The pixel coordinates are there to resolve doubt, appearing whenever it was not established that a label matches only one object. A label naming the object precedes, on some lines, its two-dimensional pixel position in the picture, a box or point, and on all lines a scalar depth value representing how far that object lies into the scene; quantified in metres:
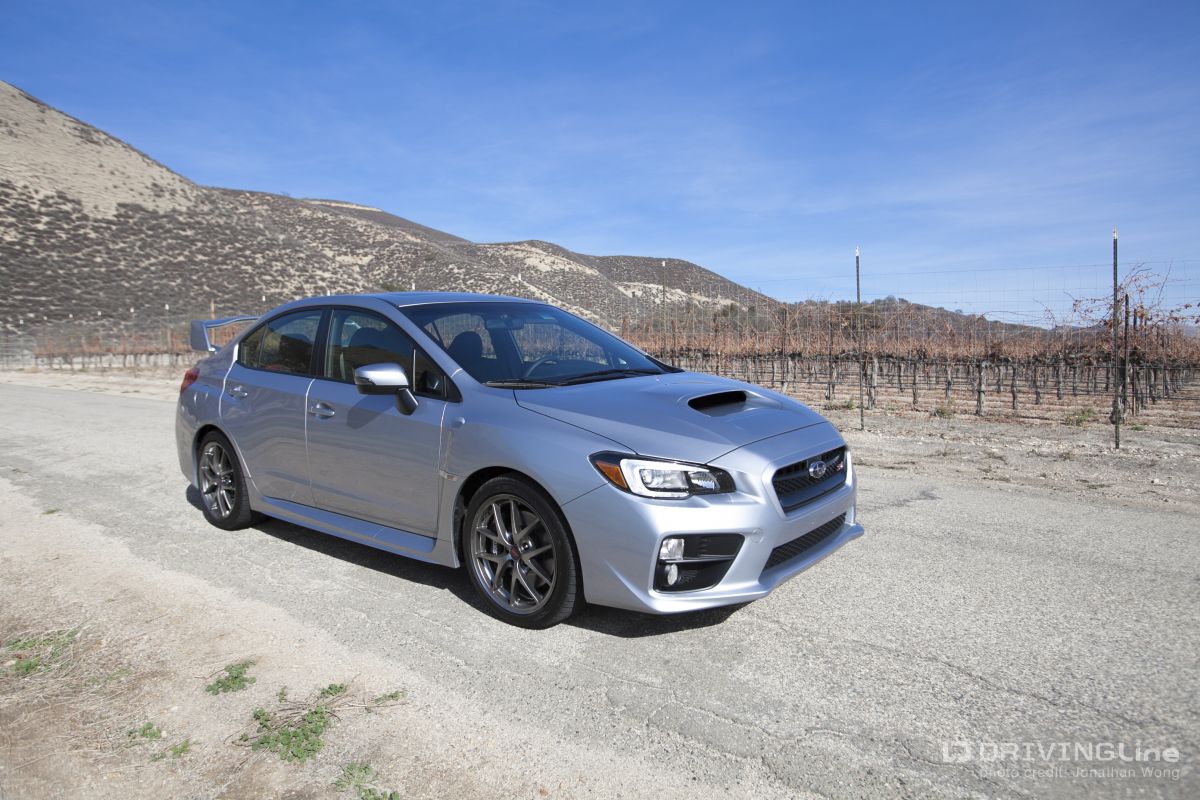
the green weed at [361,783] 2.29
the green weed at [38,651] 3.21
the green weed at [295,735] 2.54
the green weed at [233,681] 2.99
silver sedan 3.11
